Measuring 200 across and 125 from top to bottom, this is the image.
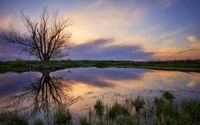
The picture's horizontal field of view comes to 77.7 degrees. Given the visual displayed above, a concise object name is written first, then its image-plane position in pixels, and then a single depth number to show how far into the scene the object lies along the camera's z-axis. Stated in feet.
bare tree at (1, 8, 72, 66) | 88.03
